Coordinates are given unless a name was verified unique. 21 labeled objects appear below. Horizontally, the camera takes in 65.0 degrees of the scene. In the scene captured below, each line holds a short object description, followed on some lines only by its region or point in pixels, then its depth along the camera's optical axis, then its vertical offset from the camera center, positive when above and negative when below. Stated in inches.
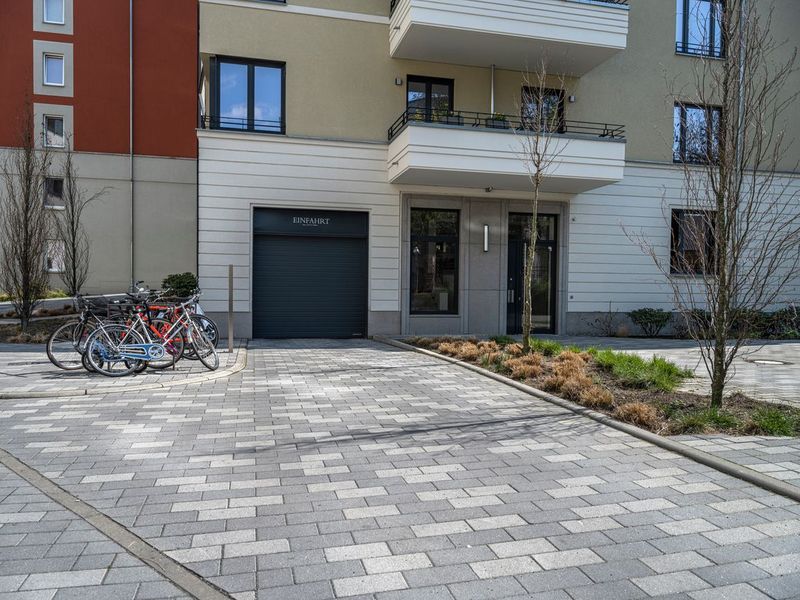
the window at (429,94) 665.6 +208.0
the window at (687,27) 721.6 +305.3
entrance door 685.3 +21.0
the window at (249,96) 612.7 +188.2
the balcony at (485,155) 569.3 +126.0
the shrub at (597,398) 277.9 -48.1
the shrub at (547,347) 430.2 -40.1
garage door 629.6 +13.3
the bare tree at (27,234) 548.7 +44.7
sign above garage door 624.7 +65.2
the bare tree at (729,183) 259.6 +46.7
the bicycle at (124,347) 352.5 -35.2
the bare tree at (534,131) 431.2 +141.6
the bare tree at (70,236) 644.1 +49.9
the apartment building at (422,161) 602.9 +124.2
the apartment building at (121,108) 1004.6 +290.2
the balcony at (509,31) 578.6 +245.5
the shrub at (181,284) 567.2 +1.5
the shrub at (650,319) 695.7 -31.1
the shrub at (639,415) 244.8 -49.6
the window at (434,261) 660.7 +29.2
